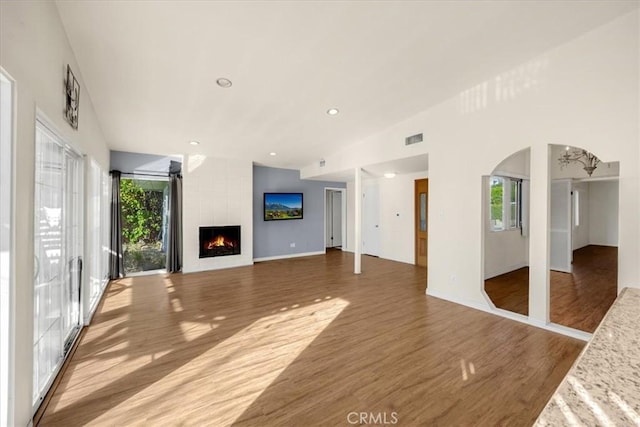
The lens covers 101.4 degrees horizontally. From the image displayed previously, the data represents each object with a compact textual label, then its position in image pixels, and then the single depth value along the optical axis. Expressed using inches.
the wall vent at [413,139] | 171.3
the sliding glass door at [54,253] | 74.6
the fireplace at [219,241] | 240.4
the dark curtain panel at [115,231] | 209.6
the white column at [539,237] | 120.3
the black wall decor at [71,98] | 88.3
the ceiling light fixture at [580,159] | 182.5
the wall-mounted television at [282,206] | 289.3
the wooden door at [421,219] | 252.8
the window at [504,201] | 223.9
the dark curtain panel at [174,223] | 229.6
